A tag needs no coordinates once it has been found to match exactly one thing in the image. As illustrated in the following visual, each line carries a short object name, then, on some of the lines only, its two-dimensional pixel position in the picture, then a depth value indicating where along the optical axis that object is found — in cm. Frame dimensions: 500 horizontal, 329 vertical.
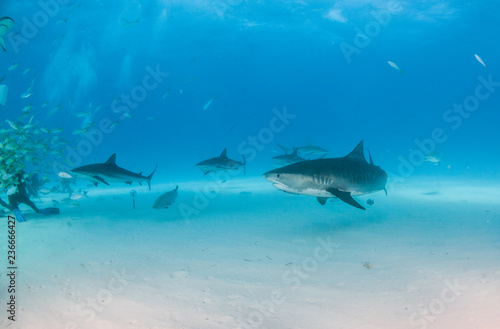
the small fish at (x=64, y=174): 787
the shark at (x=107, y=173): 733
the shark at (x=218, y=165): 1040
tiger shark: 487
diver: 815
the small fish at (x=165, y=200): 973
